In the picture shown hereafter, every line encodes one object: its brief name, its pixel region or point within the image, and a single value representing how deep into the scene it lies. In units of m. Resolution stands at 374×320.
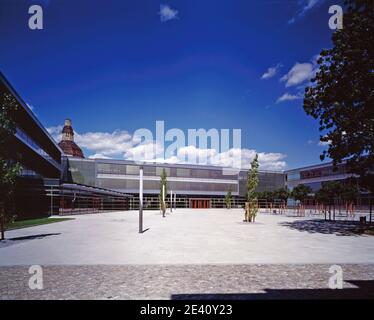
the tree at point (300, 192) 45.92
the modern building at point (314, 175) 75.31
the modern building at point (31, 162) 28.53
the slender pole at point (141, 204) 16.57
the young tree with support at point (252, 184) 25.77
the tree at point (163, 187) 36.42
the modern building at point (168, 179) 68.31
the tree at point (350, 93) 16.64
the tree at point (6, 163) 12.82
